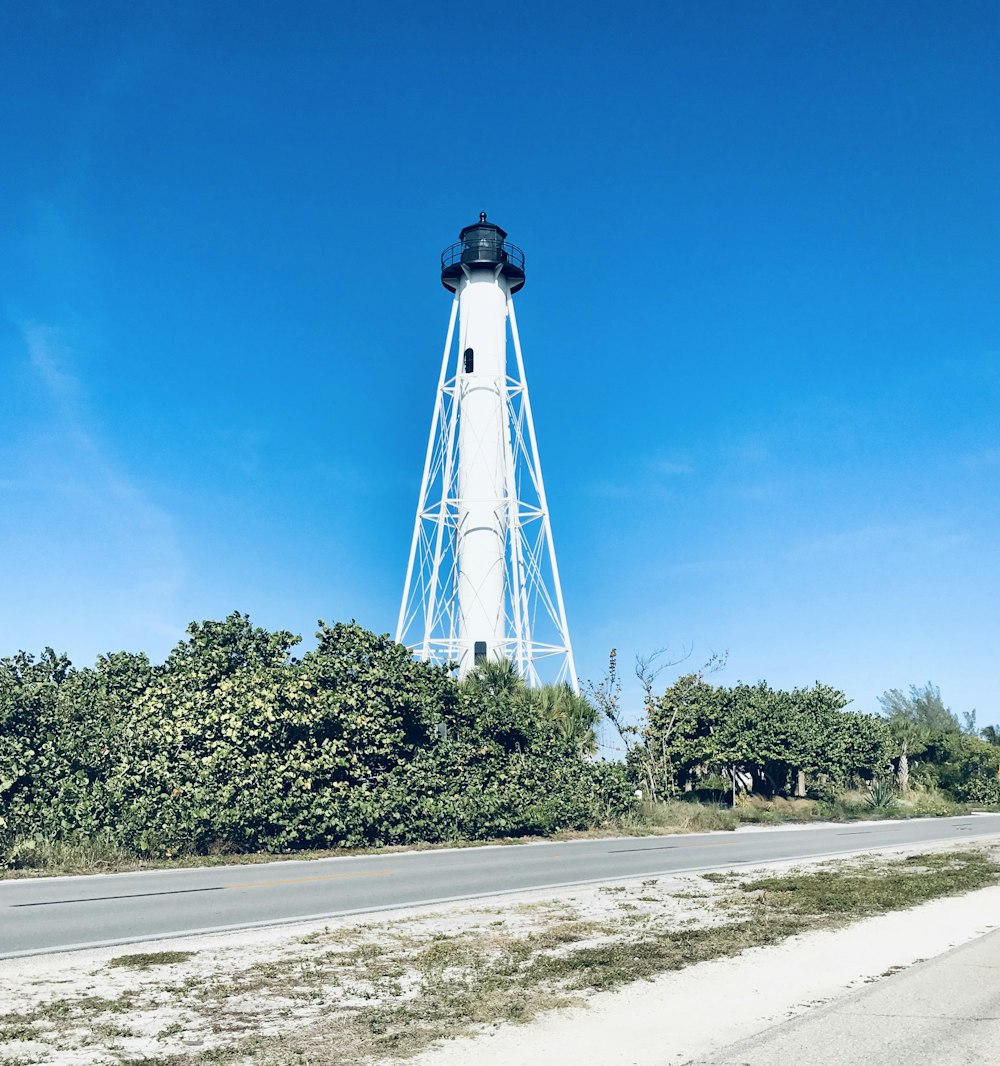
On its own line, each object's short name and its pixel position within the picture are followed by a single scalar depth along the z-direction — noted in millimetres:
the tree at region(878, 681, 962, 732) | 76688
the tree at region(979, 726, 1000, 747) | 69212
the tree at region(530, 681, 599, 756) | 25703
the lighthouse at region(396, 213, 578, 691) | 36625
